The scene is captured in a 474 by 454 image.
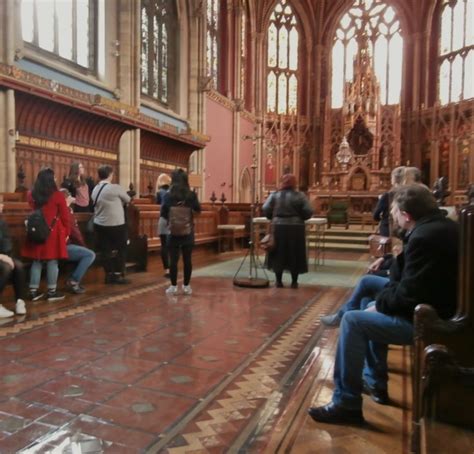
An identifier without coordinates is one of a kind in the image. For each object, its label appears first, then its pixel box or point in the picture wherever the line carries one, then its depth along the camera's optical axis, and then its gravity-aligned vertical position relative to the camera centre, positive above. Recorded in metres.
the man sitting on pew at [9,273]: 4.02 -0.59
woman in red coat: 4.64 -0.26
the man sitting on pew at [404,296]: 2.00 -0.39
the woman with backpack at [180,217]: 5.02 -0.11
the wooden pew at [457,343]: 1.58 -0.50
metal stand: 5.83 -0.95
